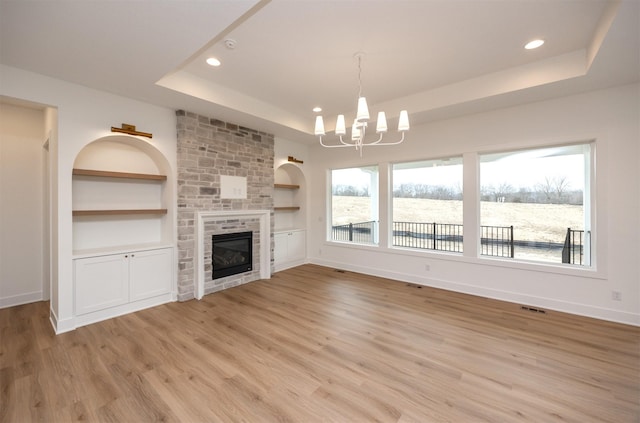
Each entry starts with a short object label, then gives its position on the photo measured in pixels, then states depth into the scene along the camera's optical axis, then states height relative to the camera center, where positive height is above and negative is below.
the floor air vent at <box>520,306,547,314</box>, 3.59 -1.39
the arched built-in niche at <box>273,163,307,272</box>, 5.94 -0.17
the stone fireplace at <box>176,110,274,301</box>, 4.09 +0.24
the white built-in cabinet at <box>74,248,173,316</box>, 3.22 -0.89
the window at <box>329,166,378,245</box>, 5.75 +0.14
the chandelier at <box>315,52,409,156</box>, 2.70 +0.98
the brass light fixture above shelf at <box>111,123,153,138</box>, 3.47 +1.11
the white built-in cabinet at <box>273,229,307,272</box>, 5.83 -0.87
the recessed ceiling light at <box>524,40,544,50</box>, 2.81 +1.82
